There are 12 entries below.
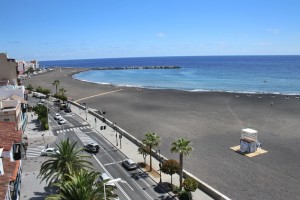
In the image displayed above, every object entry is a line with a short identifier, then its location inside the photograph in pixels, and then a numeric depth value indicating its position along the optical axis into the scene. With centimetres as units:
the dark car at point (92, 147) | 4937
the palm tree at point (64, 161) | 2965
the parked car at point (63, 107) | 8508
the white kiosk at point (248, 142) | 4875
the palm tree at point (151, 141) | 4126
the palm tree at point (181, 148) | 3506
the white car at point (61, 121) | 6906
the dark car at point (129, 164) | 4228
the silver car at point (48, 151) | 4744
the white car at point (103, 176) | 3724
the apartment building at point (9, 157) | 2075
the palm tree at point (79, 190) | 2022
